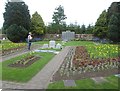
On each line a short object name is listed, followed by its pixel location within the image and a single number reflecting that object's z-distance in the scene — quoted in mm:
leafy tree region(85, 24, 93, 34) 23460
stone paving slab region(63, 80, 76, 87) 3437
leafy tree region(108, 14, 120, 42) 15160
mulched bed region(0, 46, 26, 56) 7447
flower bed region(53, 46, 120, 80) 4265
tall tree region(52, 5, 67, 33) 29328
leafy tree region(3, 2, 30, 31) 16658
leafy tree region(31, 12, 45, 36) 20833
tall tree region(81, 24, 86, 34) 24062
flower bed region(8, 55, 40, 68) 5181
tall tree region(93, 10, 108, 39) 19126
